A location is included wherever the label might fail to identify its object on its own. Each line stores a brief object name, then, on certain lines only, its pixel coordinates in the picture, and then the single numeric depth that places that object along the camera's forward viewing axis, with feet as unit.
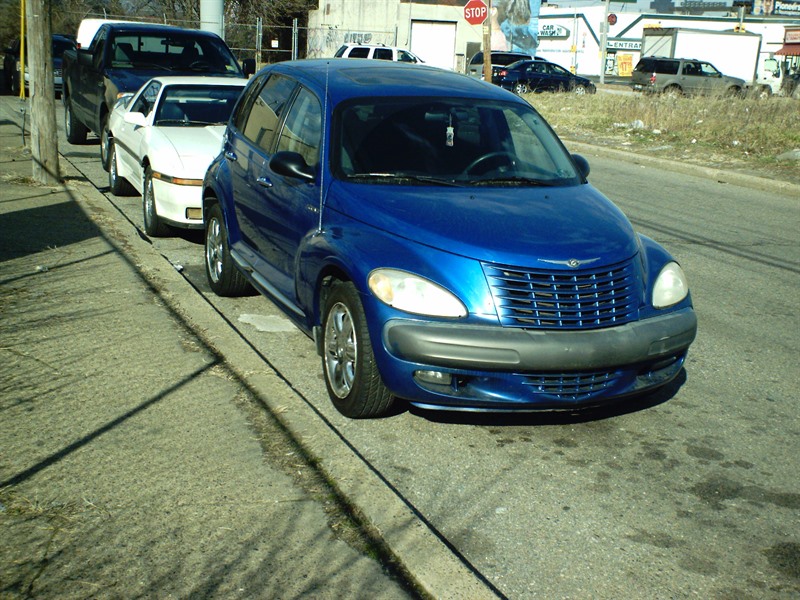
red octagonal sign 72.49
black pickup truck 47.65
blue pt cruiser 15.72
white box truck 170.60
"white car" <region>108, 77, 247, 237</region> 29.68
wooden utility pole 37.35
